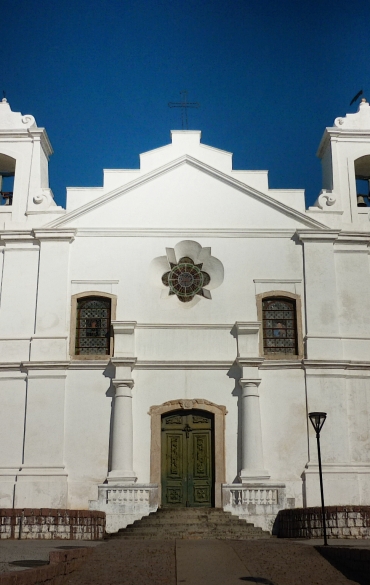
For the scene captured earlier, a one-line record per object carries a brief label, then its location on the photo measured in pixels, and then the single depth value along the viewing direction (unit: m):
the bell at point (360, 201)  22.31
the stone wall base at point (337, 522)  16.16
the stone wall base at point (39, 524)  16.55
